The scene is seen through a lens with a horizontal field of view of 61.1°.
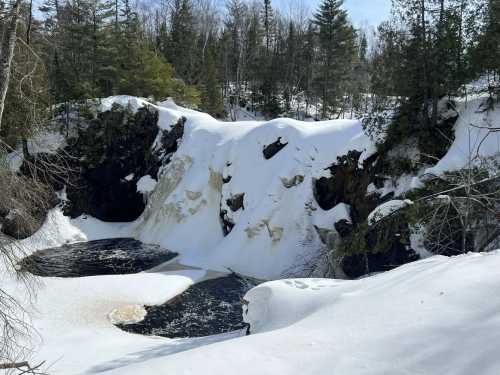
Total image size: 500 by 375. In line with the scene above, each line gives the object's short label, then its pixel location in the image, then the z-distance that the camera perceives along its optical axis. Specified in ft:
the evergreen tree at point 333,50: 106.73
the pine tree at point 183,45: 121.80
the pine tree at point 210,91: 107.55
